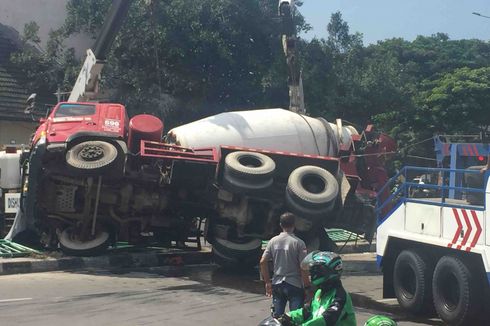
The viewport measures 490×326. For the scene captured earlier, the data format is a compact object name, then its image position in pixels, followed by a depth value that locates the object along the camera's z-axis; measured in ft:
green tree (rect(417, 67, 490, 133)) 131.85
